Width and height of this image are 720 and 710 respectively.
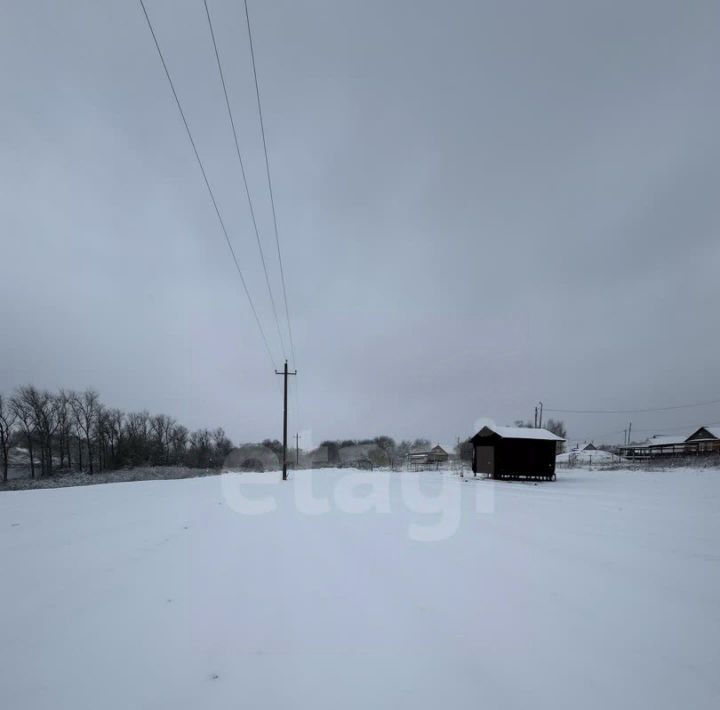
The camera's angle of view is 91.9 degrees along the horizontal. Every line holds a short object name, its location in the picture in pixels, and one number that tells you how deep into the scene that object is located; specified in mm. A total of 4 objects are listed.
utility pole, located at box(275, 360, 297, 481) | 21923
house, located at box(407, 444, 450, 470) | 70750
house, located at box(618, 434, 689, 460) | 53456
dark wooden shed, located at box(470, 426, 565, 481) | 24359
